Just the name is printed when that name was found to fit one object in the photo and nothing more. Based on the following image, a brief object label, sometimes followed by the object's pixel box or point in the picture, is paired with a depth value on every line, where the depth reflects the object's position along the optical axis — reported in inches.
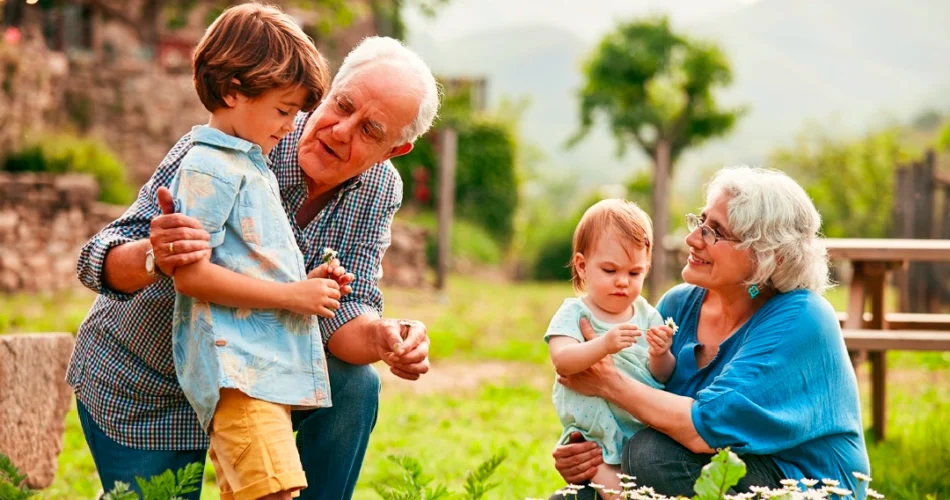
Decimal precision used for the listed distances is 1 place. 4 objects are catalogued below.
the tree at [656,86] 1114.7
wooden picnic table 208.5
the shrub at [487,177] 852.6
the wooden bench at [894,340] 205.3
